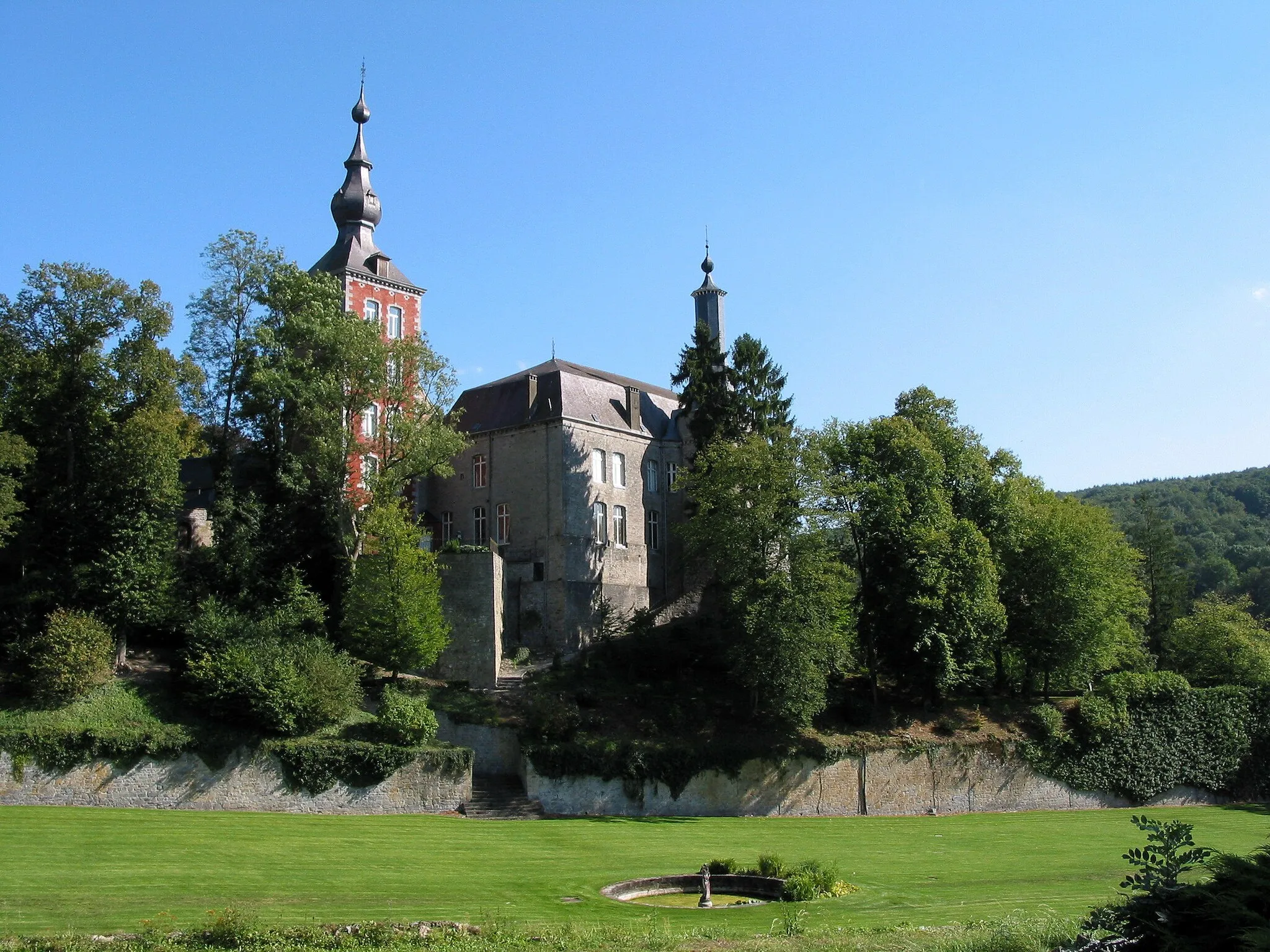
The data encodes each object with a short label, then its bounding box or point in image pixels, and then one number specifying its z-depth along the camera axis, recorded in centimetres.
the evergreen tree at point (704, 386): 4016
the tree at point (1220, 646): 4259
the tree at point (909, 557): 3484
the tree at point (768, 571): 3222
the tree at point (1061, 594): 3703
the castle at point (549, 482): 3844
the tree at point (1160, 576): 4969
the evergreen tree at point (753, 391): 3978
